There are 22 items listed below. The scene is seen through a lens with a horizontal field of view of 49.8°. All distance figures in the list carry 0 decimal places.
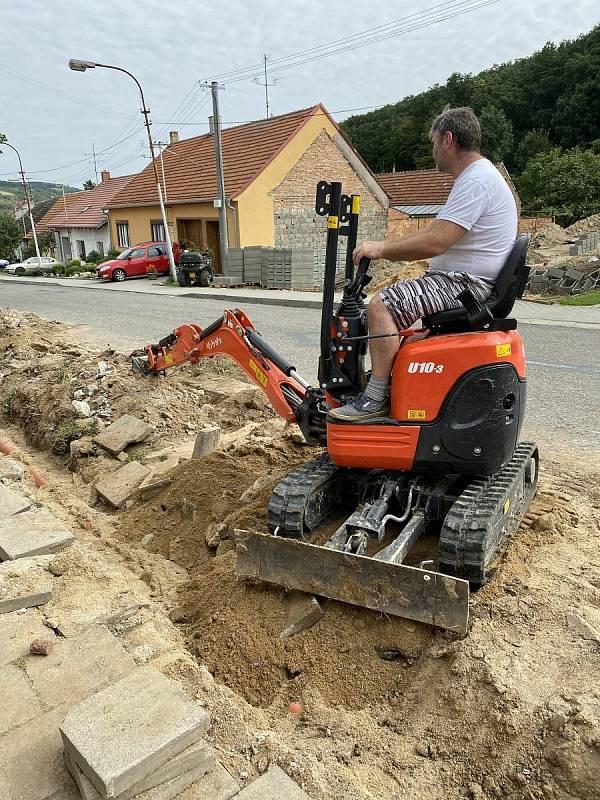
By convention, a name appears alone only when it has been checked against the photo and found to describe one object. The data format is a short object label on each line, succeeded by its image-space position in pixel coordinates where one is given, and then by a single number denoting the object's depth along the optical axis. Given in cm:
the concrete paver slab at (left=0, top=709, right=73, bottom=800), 234
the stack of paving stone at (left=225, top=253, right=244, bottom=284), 2330
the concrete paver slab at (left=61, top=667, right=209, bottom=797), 215
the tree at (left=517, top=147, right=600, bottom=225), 3600
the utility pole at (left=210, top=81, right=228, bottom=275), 2245
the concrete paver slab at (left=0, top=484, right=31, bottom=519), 467
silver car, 3904
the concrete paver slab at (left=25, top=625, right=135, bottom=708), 284
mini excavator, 317
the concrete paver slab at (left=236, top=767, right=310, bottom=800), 227
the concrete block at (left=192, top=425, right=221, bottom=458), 572
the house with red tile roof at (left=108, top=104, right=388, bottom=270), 2494
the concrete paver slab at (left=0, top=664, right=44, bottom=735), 268
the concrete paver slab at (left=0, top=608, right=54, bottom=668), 312
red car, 2753
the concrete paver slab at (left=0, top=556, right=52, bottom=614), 351
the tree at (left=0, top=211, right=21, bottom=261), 5456
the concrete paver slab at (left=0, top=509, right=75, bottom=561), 410
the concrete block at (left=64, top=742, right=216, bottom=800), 219
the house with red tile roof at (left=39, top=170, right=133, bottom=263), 4303
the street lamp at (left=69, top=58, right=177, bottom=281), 2142
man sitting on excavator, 330
